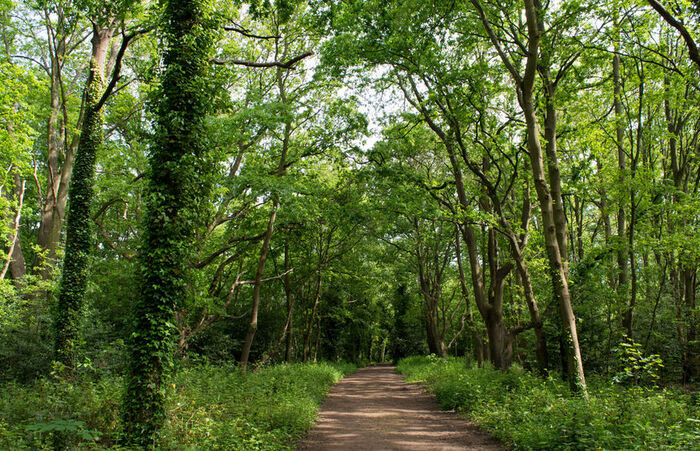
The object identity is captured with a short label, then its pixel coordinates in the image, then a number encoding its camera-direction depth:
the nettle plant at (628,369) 5.57
